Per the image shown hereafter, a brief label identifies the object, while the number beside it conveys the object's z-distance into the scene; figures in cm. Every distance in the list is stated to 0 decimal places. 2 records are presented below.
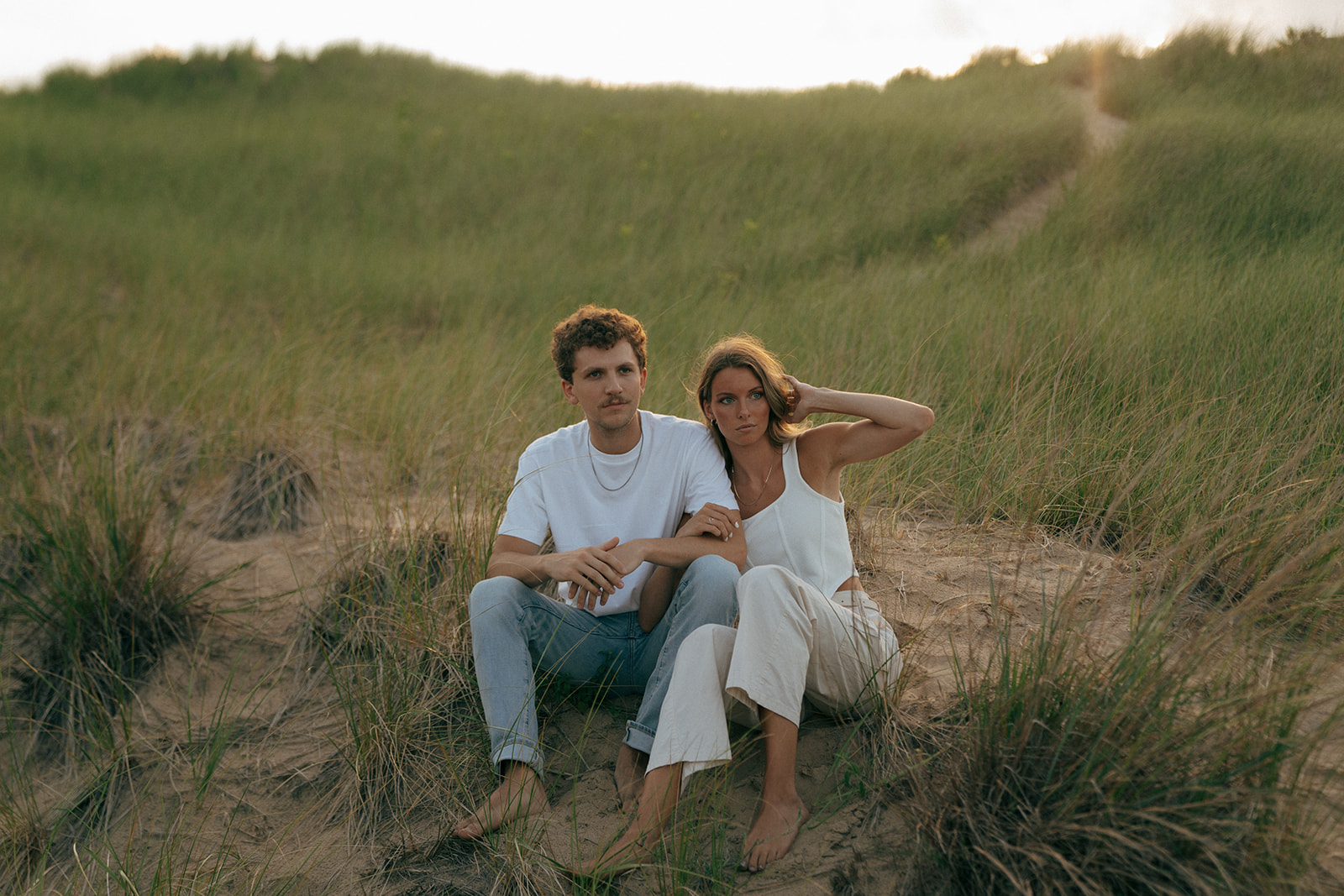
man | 263
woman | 236
